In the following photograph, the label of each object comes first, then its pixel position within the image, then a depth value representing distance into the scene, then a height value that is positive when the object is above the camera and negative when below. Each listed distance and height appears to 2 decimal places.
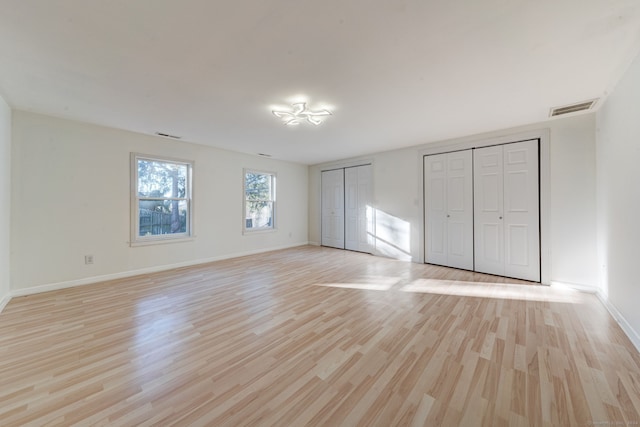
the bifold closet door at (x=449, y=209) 4.43 +0.10
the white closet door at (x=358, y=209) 6.02 +0.13
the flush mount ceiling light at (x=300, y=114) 3.07 +1.33
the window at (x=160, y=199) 4.25 +0.28
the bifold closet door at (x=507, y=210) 3.76 +0.06
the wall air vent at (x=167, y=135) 4.22 +1.40
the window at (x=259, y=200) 5.98 +0.35
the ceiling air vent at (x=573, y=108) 2.98 +1.36
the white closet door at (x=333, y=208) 6.65 +0.17
